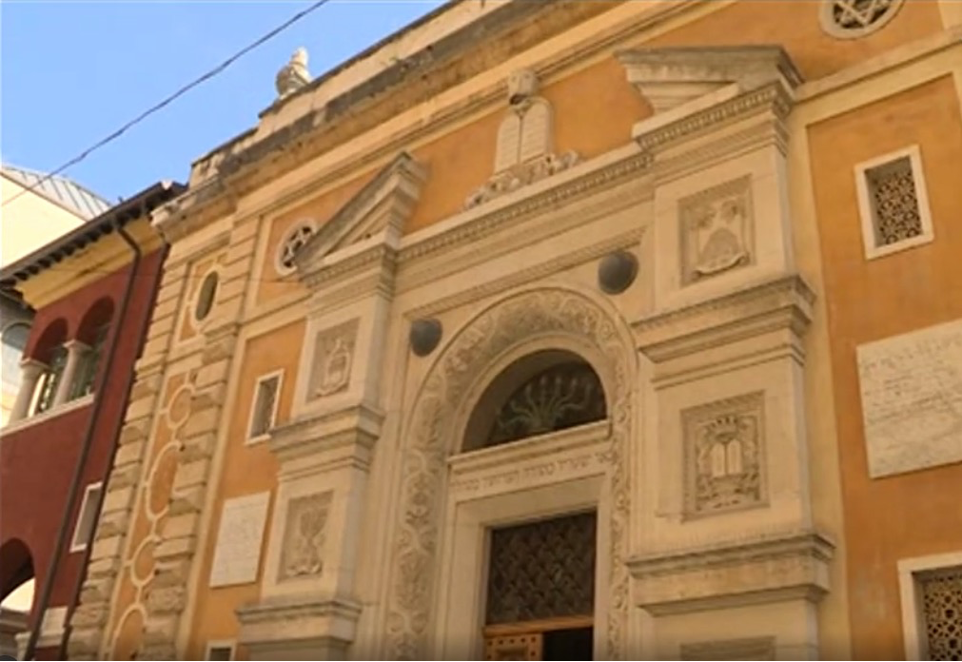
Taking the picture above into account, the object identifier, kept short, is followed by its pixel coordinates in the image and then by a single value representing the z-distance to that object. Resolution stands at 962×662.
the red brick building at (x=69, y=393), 13.14
